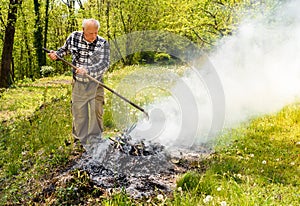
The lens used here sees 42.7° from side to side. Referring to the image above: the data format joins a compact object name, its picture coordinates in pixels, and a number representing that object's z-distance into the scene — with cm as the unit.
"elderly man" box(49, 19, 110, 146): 514
